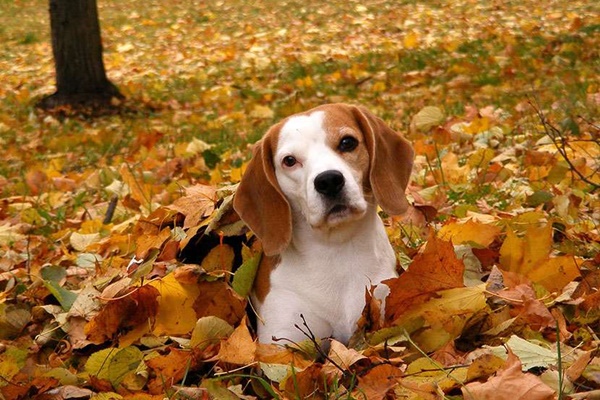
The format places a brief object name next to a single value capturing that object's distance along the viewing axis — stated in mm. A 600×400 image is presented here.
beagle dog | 2879
